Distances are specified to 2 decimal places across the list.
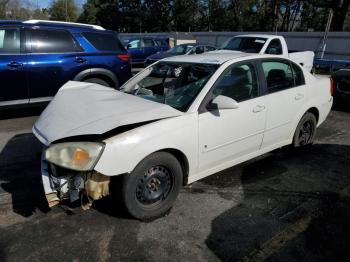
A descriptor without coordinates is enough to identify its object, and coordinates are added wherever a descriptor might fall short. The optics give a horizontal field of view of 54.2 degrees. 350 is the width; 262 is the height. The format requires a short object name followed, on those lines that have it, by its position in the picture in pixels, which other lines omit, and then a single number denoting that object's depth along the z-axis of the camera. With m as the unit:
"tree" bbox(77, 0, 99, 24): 54.31
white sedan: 2.98
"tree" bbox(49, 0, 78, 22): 67.19
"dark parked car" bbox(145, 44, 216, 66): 14.38
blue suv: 6.18
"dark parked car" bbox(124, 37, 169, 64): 17.59
